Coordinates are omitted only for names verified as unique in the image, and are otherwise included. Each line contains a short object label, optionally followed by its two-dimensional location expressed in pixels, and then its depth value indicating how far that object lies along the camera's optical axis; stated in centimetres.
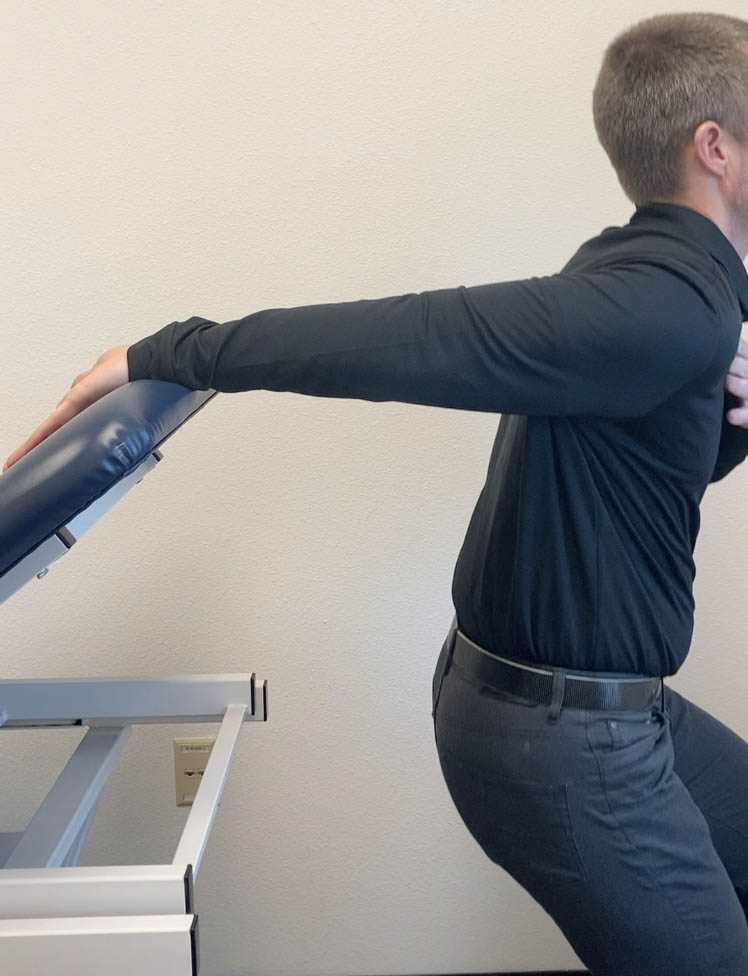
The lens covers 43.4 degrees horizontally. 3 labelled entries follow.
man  80
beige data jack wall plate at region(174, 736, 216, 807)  162
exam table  74
